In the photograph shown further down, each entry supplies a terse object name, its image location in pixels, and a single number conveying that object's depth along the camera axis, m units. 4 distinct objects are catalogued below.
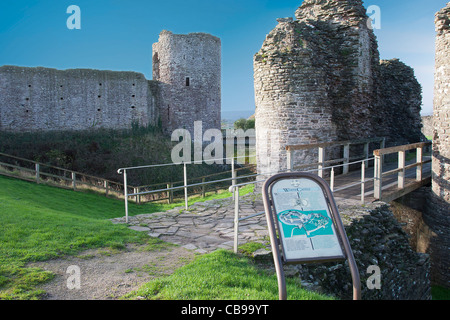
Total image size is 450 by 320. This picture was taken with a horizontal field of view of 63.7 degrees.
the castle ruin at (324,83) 10.43
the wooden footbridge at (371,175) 8.39
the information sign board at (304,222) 3.18
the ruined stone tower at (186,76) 26.78
